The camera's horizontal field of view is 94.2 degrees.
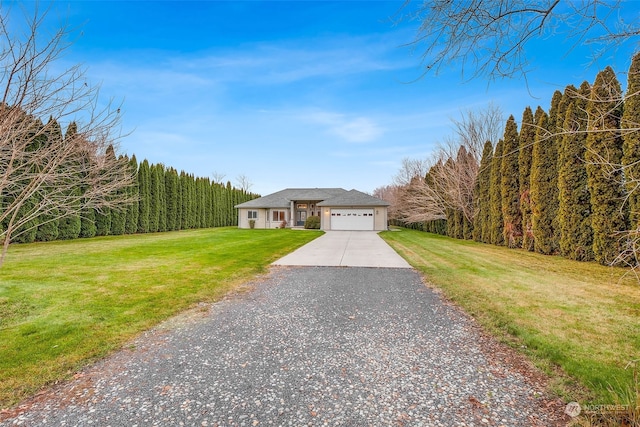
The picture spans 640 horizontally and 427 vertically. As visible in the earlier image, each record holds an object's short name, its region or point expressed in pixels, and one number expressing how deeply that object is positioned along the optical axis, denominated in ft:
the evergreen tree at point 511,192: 43.93
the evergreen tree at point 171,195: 80.69
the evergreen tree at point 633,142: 24.53
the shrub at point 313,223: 89.35
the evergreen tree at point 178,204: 84.33
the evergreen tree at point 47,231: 46.59
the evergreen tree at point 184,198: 86.25
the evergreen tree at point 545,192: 35.76
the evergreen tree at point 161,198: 75.10
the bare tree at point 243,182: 196.44
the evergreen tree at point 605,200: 27.25
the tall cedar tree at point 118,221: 61.76
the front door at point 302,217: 103.46
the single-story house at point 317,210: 84.53
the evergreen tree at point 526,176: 40.68
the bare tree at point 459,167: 61.00
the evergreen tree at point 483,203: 52.29
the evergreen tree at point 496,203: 48.29
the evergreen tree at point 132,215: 65.77
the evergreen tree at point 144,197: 70.33
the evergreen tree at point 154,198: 73.26
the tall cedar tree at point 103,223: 58.03
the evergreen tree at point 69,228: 49.88
